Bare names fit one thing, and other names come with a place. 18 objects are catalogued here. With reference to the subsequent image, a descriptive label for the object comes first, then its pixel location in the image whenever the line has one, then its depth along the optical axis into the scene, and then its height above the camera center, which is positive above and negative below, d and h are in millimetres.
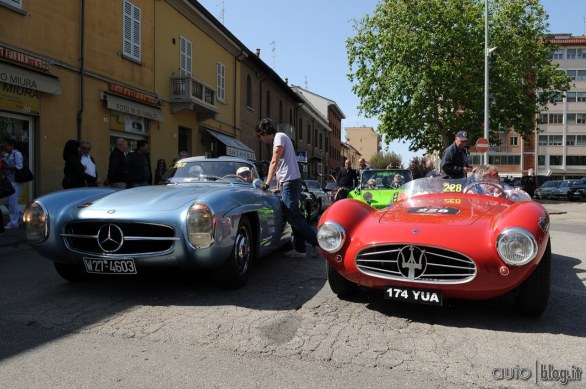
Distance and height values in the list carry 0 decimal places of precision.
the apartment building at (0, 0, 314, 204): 9962 +2984
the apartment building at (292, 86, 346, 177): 45344 +6298
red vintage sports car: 3090 -461
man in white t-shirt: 5465 +134
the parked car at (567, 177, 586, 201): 31203 -182
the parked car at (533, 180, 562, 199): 34625 -147
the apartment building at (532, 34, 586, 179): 60000 +7788
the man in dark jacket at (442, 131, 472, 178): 6535 +412
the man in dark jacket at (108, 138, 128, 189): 7418 +222
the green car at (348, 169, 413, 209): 8523 +99
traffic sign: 17703 +1645
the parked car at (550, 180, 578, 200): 32750 -141
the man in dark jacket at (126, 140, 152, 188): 7441 +289
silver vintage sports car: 3645 -374
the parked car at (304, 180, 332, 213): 13938 -294
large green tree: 26656 +7050
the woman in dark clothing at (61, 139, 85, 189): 7512 +203
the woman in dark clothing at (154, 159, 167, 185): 8944 +334
